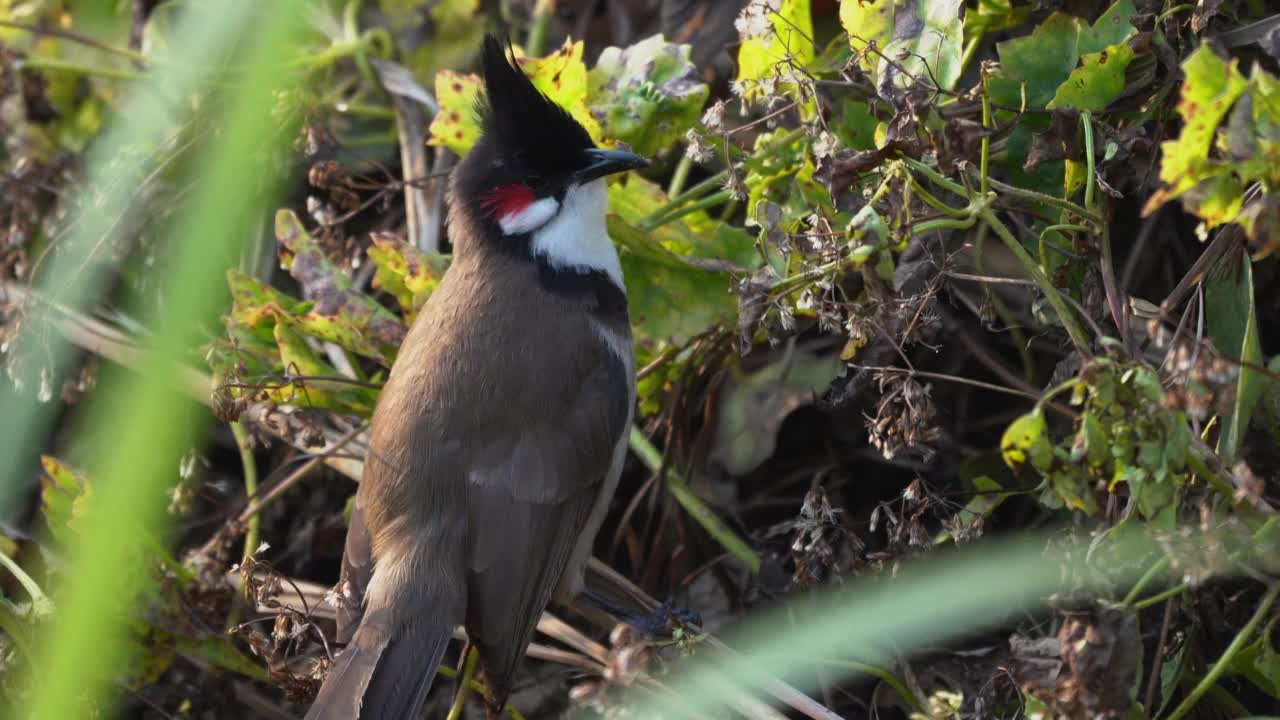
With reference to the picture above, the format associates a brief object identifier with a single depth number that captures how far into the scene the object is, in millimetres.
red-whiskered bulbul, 5445
